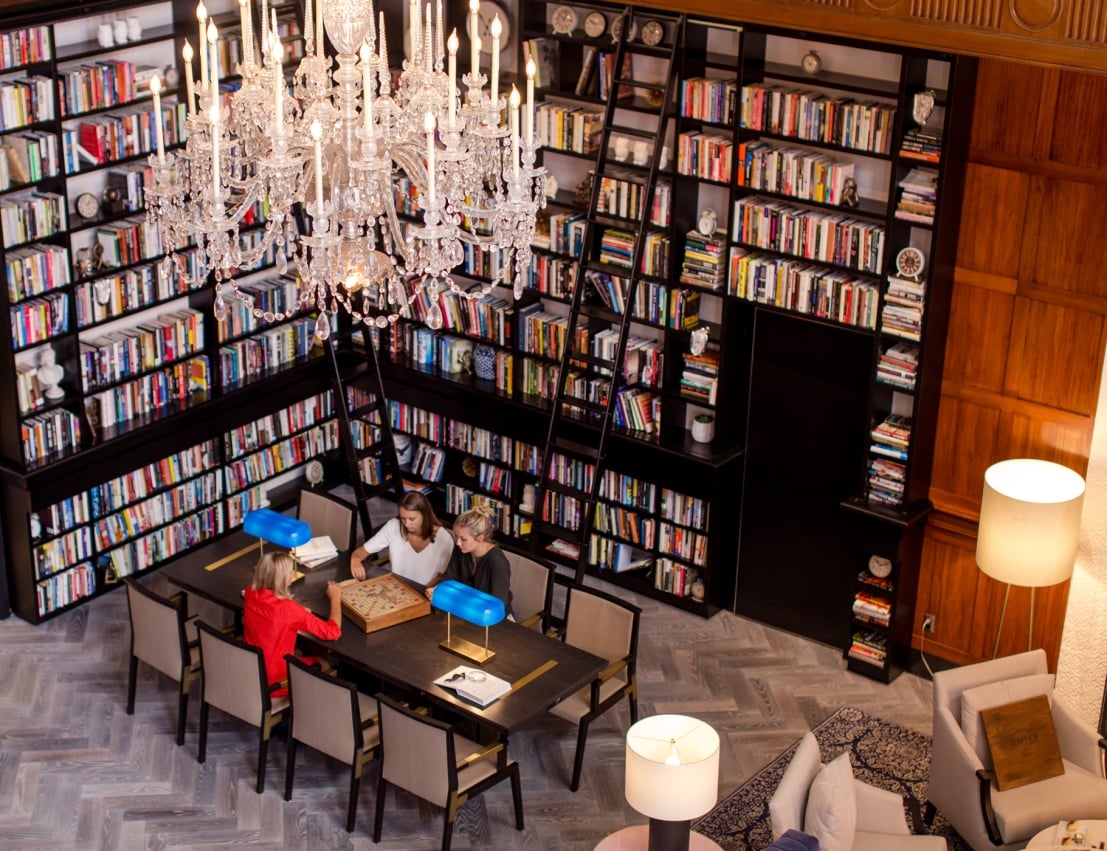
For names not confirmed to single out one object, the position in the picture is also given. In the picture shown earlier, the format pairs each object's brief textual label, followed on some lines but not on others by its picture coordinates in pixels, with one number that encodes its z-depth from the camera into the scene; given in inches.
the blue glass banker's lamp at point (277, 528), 328.8
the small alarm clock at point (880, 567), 346.6
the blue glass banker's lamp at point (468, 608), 297.6
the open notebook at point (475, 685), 289.6
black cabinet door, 349.1
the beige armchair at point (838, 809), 258.8
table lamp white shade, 242.1
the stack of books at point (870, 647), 352.8
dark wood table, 290.2
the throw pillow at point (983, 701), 293.7
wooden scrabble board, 312.7
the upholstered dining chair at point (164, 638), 318.7
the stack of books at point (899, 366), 329.7
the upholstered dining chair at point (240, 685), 303.4
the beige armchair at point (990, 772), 285.1
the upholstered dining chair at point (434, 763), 279.6
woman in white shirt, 337.1
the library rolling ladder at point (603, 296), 344.8
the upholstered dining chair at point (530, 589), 335.9
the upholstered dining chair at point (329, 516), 362.3
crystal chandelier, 205.5
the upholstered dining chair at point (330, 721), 292.7
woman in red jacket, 305.9
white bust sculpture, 353.7
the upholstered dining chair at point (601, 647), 310.3
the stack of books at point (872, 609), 350.9
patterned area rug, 301.1
